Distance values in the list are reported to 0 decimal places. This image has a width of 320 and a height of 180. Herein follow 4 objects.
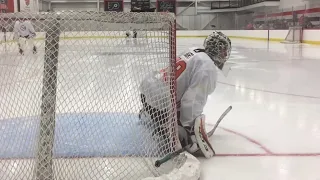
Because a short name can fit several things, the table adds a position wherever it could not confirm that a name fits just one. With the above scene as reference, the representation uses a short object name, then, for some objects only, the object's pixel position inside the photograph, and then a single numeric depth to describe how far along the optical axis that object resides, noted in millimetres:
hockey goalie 1875
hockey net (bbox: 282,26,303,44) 12648
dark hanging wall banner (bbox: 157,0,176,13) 17953
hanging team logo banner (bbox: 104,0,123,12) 18172
